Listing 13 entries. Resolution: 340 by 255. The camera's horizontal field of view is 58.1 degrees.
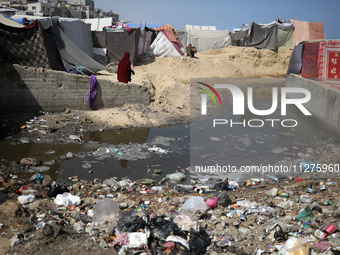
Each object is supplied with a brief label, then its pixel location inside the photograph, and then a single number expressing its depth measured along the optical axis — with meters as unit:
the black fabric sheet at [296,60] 11.84
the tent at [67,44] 9.57
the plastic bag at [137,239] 3.16
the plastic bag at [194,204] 3.98
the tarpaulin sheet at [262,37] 19.52
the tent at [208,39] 20.28
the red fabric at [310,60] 10.24
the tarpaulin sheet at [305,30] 19.33
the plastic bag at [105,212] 3.69
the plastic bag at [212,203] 4.09
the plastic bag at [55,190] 4.42
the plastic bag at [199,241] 3.13
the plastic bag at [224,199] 4.15
